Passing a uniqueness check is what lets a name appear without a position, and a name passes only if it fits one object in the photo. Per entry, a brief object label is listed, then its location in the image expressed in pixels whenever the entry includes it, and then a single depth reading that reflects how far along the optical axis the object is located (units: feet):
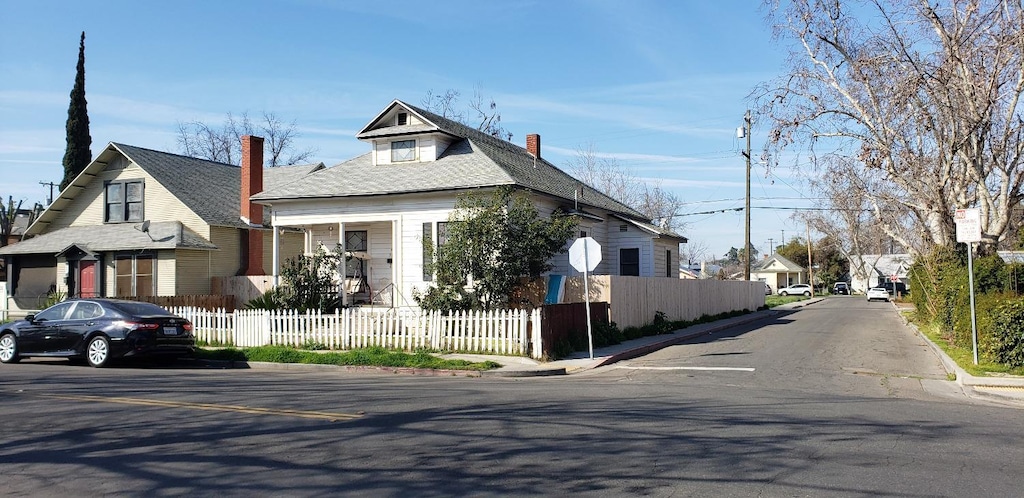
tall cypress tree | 139.33
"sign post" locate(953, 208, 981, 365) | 51.19
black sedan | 55.83
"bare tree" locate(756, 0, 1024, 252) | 66.08
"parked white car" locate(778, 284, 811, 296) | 286.75
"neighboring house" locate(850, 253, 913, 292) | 295.19
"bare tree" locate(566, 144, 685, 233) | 216.13
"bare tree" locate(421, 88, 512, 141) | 170.09
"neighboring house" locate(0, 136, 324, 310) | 97.81
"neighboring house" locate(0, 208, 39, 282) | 195.34
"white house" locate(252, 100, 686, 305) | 80.89
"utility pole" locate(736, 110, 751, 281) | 131.34
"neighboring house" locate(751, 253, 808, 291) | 351.93
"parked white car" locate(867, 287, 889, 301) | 229.86
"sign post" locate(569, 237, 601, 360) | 60.95
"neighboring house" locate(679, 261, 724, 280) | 232.00
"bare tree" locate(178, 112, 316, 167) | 214.48
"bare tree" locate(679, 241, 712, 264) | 326.07
